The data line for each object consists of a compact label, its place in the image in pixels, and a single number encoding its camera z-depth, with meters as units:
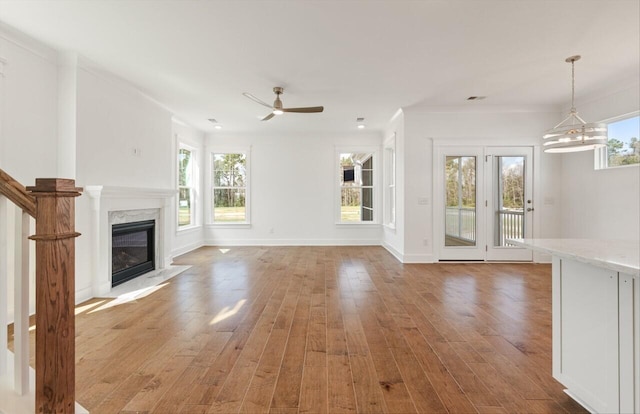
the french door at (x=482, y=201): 5.44
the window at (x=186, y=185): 6.50
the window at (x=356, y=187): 7.44
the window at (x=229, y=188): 7.42
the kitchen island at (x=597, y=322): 1.28
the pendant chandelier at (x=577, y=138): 2.71
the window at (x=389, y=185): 6.89
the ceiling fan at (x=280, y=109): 4.25
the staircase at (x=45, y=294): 1.18
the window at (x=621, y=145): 4.14
